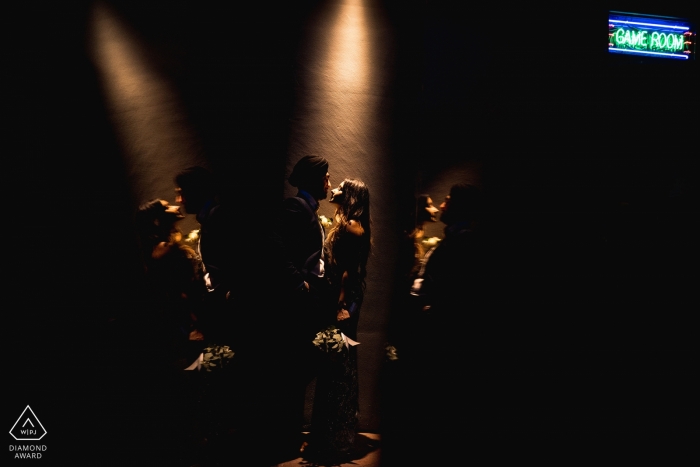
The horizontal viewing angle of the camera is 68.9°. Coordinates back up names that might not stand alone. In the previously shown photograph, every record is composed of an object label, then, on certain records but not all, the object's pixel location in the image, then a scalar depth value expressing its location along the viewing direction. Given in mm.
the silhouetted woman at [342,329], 4312
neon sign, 5820
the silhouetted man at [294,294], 4047
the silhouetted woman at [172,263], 3961
